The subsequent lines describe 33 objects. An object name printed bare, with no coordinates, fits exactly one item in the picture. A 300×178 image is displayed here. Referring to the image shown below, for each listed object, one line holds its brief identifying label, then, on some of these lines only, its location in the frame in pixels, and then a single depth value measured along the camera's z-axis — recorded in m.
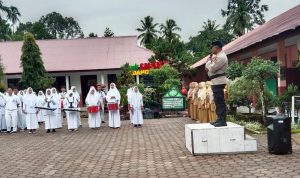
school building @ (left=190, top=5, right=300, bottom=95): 11.98
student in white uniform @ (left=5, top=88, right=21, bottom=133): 13.89
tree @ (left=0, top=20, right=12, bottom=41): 43.36
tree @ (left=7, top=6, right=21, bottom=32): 33.54
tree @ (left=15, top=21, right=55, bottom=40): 50.47
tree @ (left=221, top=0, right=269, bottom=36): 40.31
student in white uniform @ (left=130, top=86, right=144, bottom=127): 13.68
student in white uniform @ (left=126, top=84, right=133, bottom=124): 14.08
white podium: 7.18
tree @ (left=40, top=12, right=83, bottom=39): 66.36
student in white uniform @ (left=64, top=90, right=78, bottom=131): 13.44
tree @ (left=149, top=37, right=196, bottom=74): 24.15
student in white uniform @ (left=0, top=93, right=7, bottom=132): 14.20
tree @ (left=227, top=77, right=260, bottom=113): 11.03
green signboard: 18.06
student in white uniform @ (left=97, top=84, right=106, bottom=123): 14.37
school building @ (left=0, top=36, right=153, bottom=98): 25.87
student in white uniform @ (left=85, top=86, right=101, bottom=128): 13.64
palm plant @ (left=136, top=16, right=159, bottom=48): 43.03
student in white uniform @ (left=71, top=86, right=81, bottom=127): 13.80
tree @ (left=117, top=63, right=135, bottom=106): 19.42
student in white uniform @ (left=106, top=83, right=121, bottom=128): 13.50
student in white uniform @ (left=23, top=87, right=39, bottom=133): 13.33
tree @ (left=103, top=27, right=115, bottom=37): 49.48
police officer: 7.35
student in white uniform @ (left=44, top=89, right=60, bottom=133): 13.26
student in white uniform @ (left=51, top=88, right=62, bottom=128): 13.52
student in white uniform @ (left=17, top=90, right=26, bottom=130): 14.56
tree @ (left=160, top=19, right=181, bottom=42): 36.90
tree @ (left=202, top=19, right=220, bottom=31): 47.68
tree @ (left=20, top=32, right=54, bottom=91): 23.15
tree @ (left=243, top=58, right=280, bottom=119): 10.23
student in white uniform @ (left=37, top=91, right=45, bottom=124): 13.52
